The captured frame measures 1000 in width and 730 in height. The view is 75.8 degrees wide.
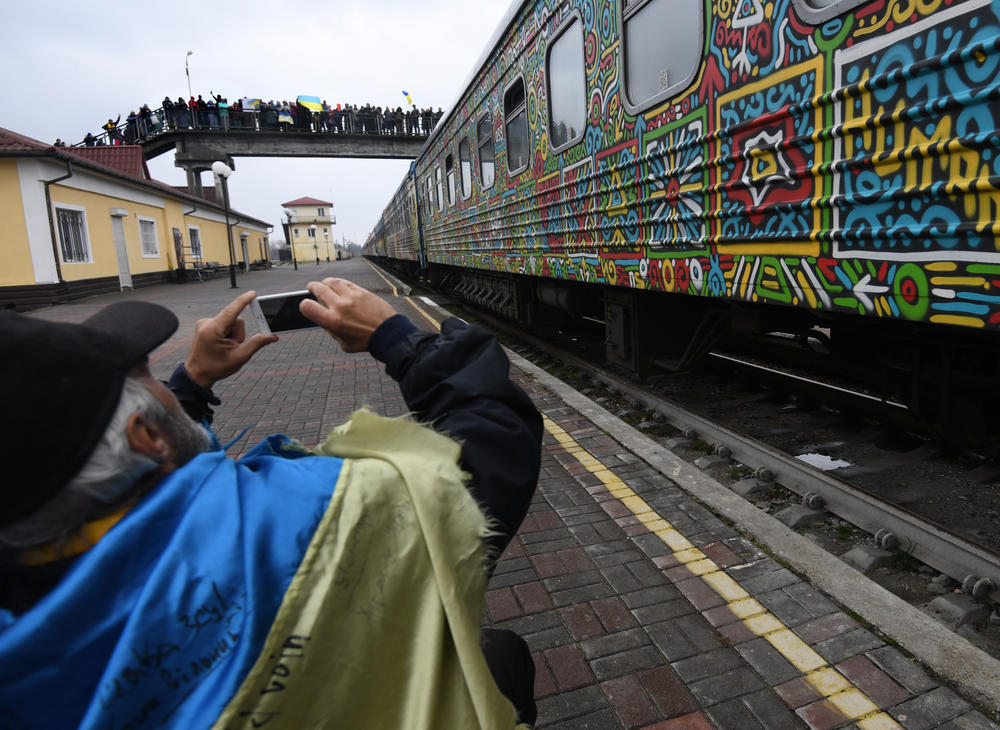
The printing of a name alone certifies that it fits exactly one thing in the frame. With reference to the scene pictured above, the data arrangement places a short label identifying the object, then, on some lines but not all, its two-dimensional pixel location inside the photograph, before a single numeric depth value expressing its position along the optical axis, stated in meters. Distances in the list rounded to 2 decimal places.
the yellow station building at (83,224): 15.84
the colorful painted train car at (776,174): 2.10
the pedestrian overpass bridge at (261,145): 31.52
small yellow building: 79.88
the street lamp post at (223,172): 20.28
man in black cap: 0.73
